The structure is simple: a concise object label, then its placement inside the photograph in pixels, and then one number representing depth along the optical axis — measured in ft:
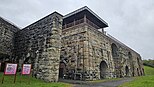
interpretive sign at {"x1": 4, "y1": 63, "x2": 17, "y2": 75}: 22.39
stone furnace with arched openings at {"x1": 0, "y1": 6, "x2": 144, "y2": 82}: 31.63
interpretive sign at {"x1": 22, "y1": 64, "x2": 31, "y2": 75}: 24.63
